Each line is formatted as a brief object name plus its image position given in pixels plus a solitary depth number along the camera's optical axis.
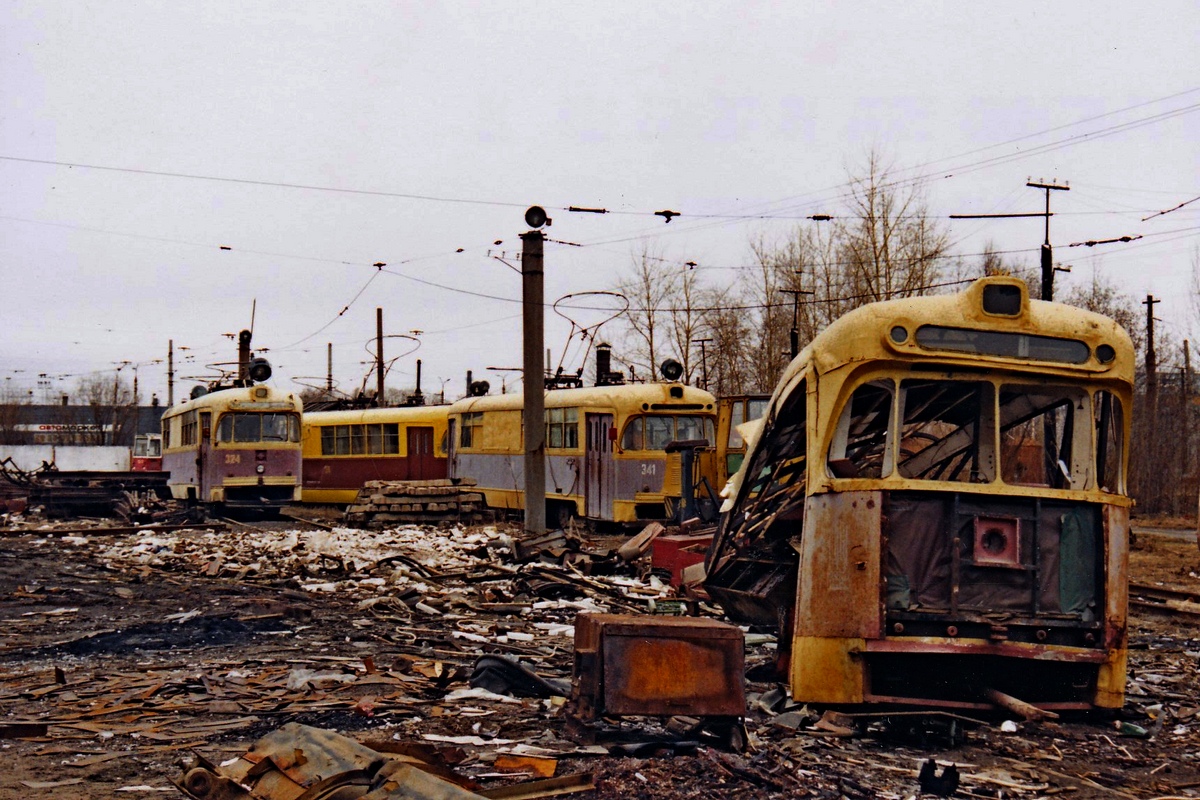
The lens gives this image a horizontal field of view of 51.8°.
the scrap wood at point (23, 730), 7.23
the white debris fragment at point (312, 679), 8.81
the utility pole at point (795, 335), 42.44
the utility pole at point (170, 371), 76.59
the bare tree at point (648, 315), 60.00
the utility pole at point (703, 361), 58.47
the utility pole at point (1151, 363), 43.22
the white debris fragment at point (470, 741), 7.02
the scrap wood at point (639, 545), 16.34
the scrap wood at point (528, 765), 6.31
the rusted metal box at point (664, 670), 6.88
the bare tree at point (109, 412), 99.19
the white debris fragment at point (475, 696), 8.31
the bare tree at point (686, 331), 59.94
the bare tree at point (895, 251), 42.91
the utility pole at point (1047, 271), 31.72
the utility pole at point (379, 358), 47.72
